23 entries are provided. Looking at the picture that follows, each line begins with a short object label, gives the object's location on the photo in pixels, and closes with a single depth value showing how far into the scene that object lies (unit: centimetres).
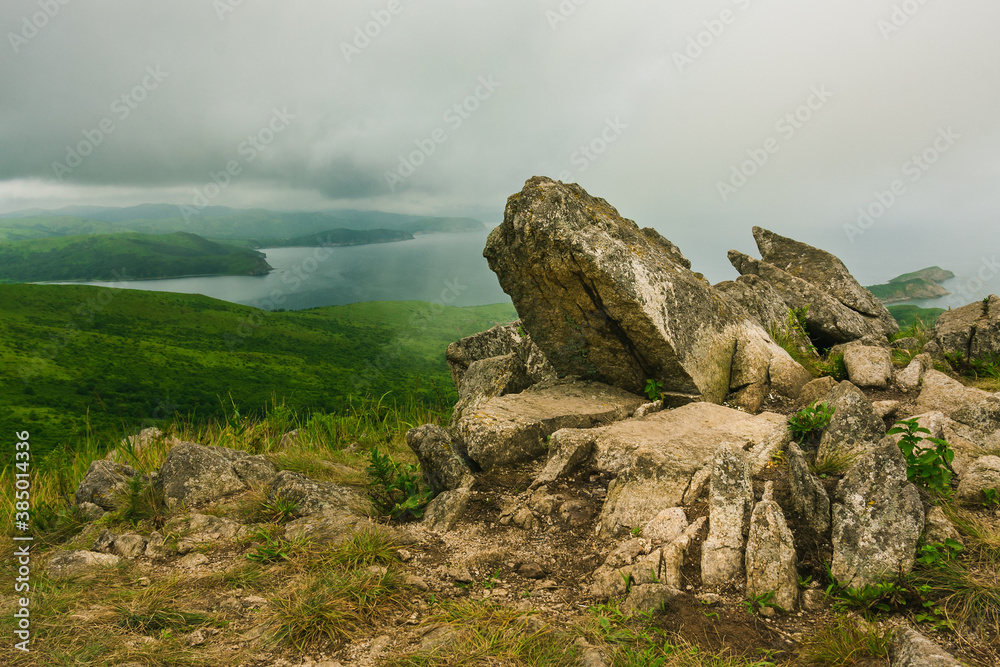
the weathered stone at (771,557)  412
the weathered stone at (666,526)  480
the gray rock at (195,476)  659
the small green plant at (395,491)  622
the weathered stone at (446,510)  575
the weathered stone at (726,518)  435
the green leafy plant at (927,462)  457
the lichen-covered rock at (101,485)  651
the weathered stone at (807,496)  459
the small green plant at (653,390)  795
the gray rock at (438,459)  659
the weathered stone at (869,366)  858
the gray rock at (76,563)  503
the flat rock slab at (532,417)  679
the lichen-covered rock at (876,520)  404
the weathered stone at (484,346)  1126
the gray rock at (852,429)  545
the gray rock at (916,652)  296
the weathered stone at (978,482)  457
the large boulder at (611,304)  751
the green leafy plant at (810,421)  581
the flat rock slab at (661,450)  530
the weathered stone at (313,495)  610
